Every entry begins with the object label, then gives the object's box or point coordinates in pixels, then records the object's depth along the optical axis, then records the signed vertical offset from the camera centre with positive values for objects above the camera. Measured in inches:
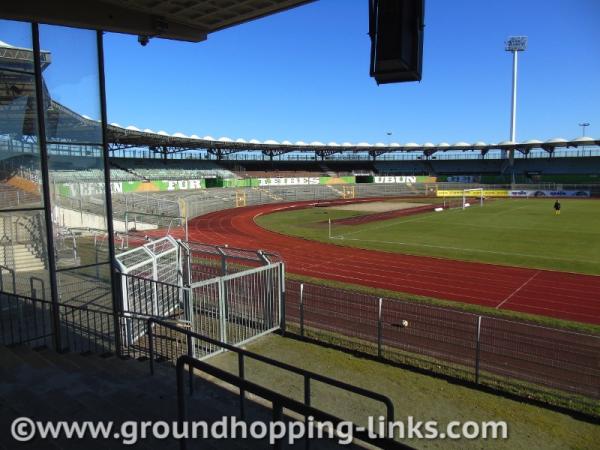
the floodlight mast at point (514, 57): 4345.5 +1188.1
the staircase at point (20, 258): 348.2 -73.4
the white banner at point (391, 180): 3344.0 -53.4
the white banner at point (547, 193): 2770.7 -129.7
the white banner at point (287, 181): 2743.6 -53.1
